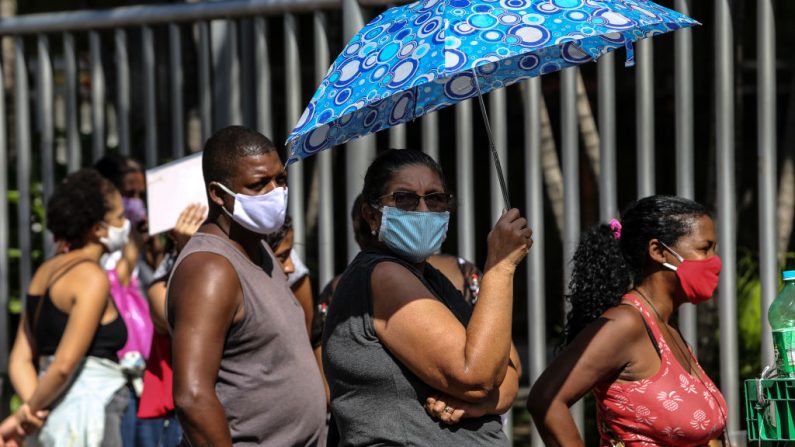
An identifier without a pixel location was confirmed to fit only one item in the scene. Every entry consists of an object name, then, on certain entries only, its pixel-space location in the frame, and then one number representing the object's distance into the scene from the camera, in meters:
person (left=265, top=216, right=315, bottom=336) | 9.98
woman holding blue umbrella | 6.27
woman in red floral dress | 7.55
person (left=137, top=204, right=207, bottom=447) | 9.52
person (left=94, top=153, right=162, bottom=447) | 10.70
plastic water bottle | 6.74
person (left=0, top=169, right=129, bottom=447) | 10.26
